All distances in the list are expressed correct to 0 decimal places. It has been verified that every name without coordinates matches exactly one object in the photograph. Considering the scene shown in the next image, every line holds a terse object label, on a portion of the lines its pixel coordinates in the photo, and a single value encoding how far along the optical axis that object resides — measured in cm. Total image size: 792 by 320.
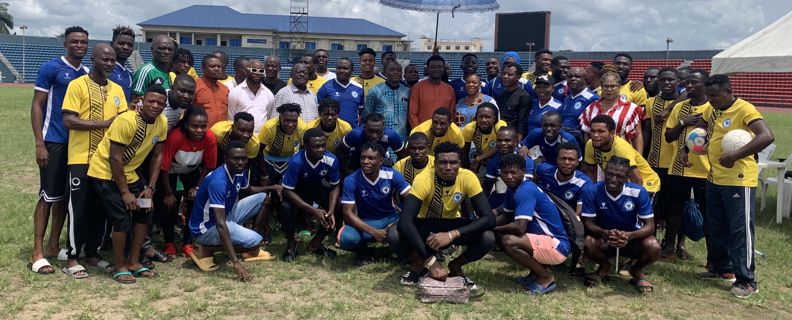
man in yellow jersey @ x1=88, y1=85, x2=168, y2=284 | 500
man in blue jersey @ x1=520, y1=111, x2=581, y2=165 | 619
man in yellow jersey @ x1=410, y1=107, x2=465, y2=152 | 638
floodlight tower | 6381
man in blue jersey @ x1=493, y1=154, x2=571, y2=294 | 525
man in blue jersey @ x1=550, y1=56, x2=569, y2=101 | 780
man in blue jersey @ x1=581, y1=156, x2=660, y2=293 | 522
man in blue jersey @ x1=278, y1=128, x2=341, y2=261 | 603
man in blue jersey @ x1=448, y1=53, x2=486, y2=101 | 814
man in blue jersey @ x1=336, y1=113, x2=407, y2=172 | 641
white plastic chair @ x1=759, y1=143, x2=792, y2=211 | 853
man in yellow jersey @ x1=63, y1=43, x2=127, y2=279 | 505
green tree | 6462
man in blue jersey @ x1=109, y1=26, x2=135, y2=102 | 574
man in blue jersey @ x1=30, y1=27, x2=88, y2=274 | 521
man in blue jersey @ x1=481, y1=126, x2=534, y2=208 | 602
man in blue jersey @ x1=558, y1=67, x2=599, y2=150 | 674
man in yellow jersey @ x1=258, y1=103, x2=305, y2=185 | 646
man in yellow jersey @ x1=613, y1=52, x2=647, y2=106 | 726
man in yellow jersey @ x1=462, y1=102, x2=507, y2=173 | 646
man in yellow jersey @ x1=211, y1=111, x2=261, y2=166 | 600
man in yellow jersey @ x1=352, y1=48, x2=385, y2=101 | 803
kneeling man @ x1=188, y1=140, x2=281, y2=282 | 548
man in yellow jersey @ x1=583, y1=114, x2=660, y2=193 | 566
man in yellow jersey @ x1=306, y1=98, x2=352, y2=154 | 652
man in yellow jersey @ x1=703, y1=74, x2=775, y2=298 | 512
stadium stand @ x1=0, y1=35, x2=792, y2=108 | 3900
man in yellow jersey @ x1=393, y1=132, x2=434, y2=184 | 587
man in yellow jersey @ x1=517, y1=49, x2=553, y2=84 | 843
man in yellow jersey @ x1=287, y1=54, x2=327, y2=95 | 816
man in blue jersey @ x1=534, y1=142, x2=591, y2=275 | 563
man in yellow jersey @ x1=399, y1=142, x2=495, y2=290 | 509
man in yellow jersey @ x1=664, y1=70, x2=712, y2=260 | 588
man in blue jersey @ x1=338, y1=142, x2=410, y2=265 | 573
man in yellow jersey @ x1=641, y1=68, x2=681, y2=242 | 636
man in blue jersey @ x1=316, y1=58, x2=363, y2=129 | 759
